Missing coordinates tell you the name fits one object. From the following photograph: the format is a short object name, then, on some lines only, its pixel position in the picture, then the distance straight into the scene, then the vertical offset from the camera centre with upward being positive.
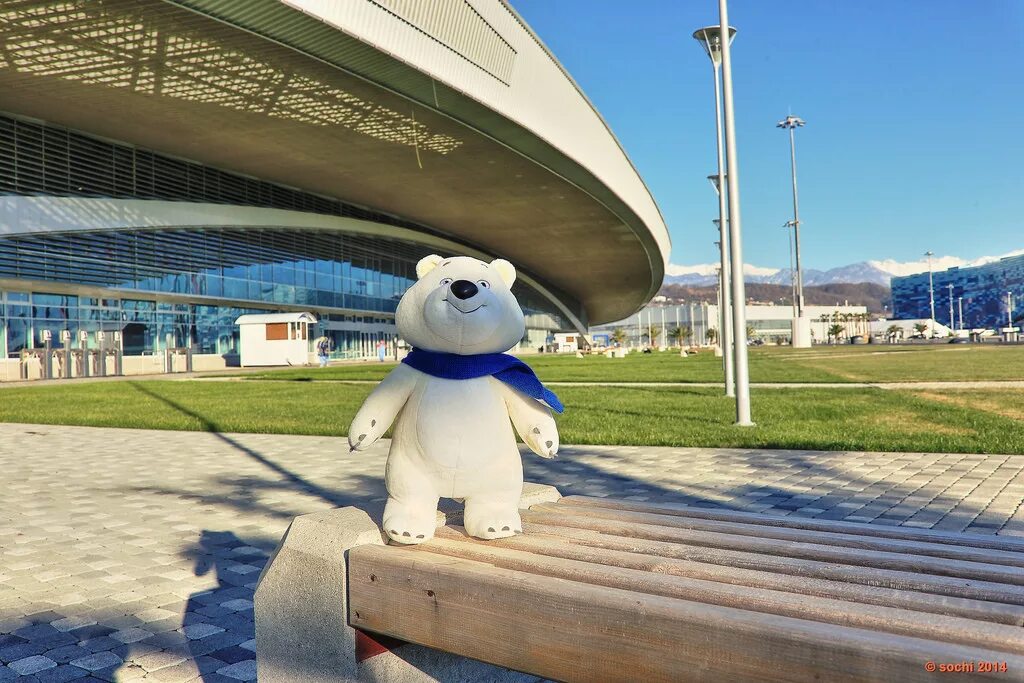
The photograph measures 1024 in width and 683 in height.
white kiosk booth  38.97 +1.10
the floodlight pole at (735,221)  11.73 +1.93
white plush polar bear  2.69 -0.20
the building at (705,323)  152.50 +4.53
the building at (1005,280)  191.50 +13.98
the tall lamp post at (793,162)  70.06 +17.01
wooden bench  1.60 -0.64
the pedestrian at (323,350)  43.62 +0.48
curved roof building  19.56 +7.91
